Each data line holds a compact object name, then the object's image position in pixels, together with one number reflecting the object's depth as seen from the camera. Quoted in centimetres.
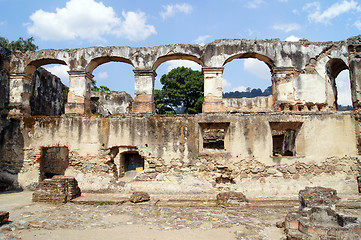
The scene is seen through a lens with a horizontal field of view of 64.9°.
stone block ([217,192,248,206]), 689
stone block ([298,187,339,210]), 565
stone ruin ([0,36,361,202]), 834
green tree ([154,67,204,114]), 2886
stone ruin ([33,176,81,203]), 727
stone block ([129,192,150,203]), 726
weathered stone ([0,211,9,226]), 529
